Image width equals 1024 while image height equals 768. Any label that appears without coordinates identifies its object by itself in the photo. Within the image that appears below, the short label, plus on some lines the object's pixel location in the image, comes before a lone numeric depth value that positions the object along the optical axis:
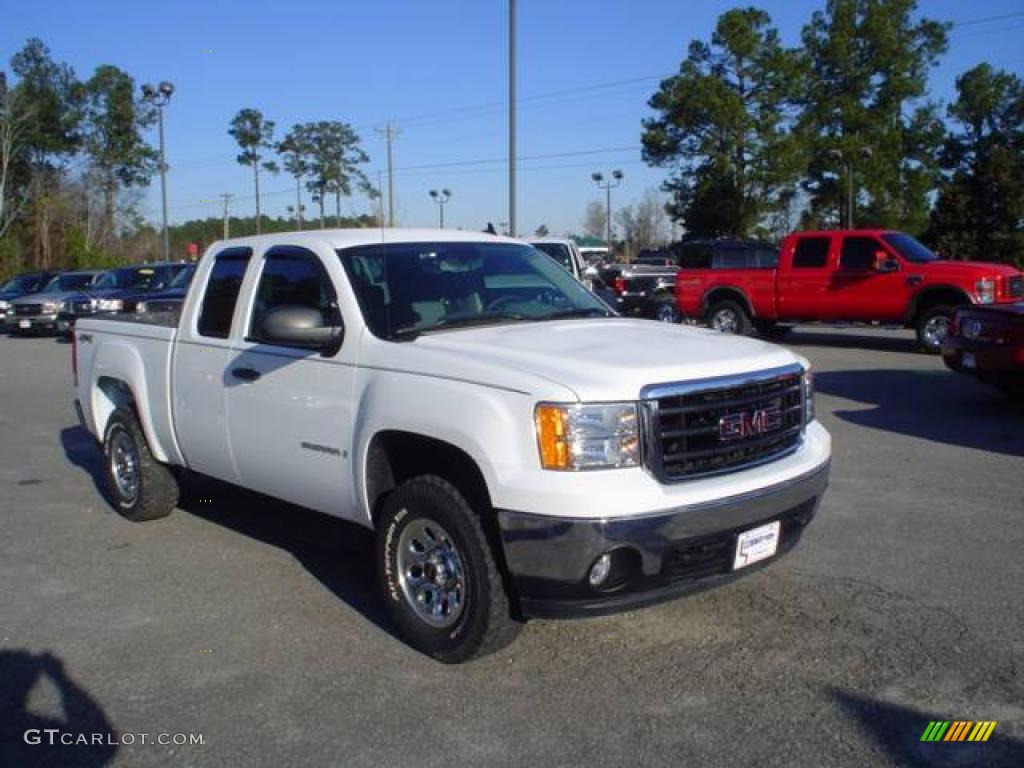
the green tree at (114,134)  52.88
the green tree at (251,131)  57.16
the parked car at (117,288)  22.02
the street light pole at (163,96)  29.35
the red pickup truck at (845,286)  14.99
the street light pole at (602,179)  63.09
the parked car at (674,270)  18.06
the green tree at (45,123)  50.22
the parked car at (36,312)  24.11
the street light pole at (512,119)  18.98
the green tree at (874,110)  52.38
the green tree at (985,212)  39.72
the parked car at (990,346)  9.19
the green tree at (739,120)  50.44
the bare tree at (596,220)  89.81
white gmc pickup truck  3.65
